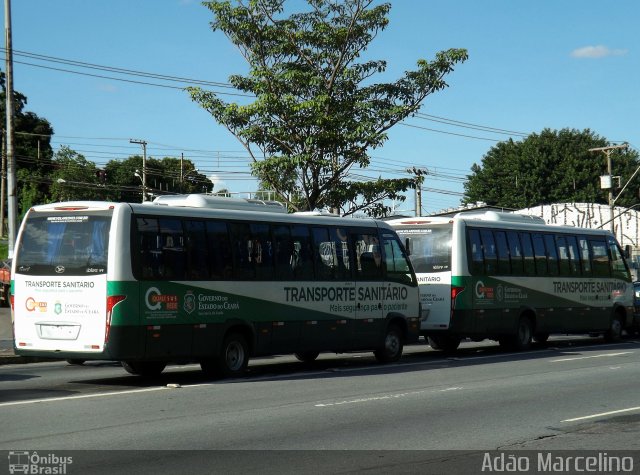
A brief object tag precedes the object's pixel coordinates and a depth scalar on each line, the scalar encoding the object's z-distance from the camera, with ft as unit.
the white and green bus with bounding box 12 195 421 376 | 47.73
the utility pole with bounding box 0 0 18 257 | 77.56
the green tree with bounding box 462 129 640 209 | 256.32
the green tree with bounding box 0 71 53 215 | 226.17
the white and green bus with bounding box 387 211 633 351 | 71.87
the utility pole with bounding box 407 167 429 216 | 183.40
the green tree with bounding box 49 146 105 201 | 214.69
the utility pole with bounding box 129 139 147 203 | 219.82
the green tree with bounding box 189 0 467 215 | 86.07
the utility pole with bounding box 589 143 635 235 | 173.69
